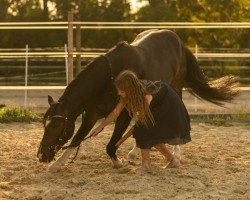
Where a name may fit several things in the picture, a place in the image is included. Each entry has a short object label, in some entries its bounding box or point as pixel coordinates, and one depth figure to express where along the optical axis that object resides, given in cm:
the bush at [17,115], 1627
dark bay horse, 960
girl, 907
